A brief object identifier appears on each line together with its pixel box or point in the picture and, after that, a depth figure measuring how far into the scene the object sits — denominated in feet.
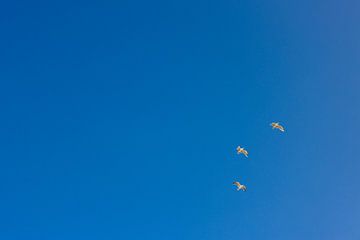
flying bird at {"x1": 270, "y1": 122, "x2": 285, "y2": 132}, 180.69
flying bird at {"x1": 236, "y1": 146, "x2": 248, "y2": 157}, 178.61
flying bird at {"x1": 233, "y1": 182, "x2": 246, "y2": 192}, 168.93
